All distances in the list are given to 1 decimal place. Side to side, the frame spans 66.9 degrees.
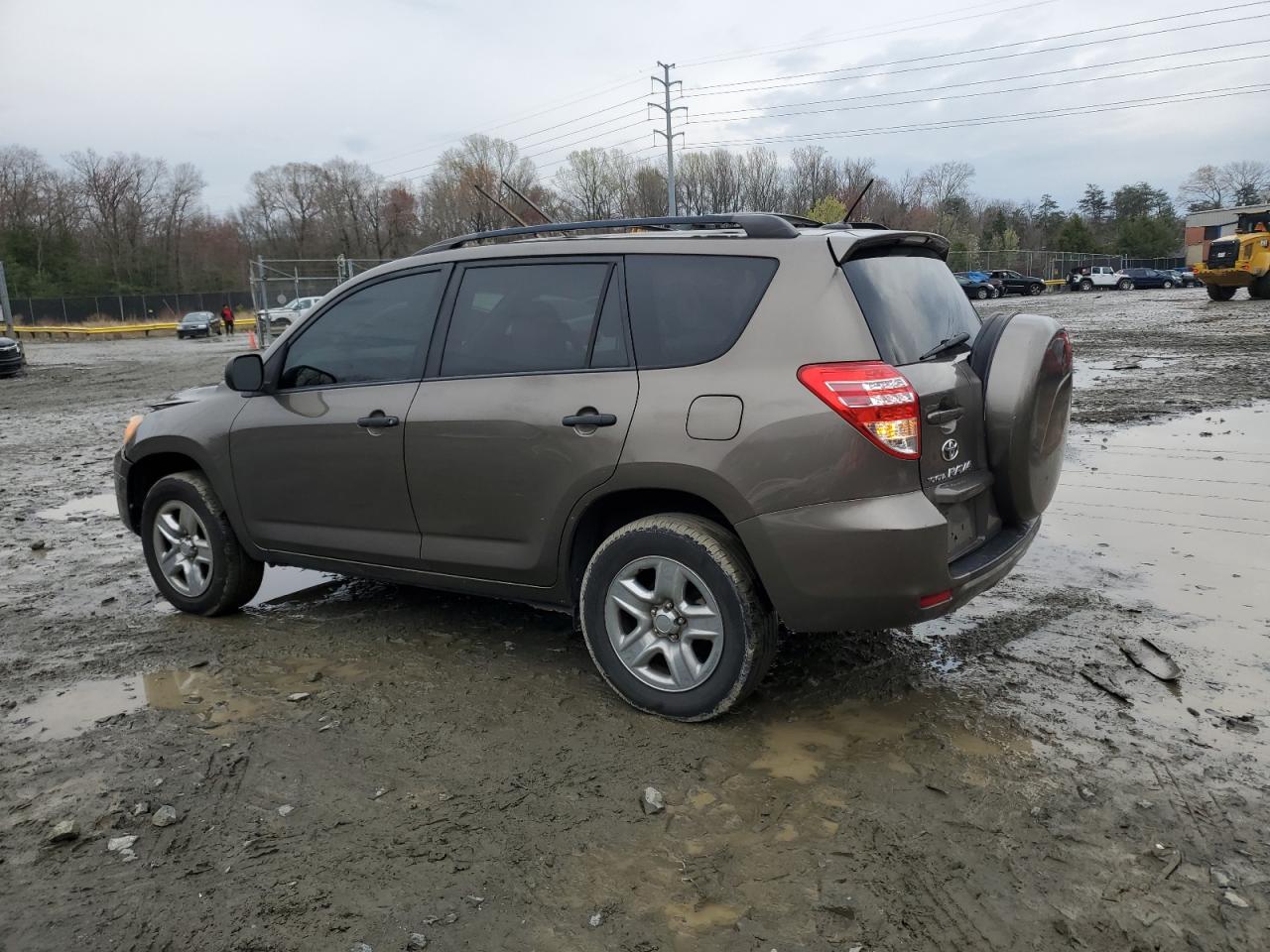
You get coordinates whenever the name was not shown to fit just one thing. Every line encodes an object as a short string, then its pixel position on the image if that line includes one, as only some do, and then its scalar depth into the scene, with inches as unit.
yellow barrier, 2086.6
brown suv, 128.5
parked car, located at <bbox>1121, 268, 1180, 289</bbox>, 2262.6
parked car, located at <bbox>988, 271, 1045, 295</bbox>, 2096.5
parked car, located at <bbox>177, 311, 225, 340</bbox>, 1834.4
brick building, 2592.8
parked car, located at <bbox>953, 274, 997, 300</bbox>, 1934.9
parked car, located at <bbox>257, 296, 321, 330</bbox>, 1074.4
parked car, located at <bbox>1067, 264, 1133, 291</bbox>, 2294.5
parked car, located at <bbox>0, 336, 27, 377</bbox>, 892.0
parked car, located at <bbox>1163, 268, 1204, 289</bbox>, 2284.7
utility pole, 2428.6
